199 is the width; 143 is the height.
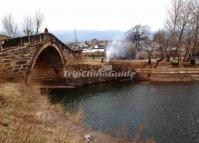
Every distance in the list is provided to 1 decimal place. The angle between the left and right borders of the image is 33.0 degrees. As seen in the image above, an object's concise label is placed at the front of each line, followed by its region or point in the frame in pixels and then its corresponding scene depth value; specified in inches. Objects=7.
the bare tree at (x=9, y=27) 2566.4
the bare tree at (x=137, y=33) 3264.5
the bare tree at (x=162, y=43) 2271.2
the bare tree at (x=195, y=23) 2232.5
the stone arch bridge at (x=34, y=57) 1206.9
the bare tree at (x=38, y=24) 2646.2
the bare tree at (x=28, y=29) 2539.4
